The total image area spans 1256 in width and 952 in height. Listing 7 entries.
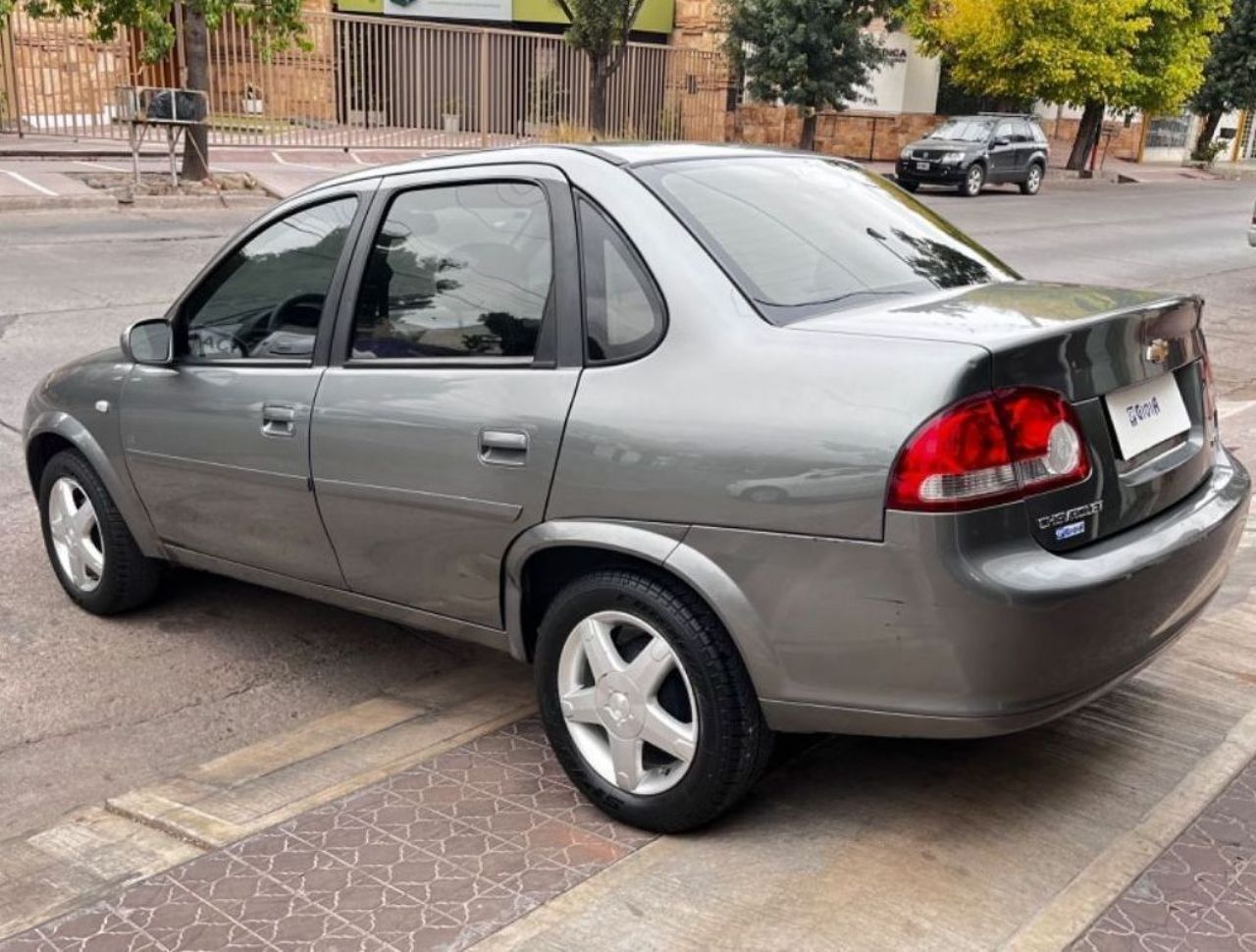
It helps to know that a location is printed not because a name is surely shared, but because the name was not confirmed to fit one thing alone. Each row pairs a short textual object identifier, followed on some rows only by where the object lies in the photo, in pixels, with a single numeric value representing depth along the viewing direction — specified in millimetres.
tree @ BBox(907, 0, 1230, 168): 31312
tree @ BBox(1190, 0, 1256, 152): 42469
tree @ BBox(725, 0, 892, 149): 29562
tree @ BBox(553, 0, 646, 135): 28031
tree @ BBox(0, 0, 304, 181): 16859
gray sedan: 2893
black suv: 27156
